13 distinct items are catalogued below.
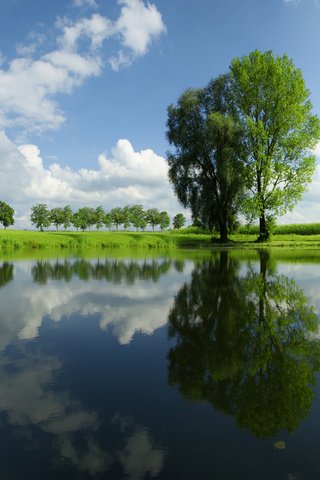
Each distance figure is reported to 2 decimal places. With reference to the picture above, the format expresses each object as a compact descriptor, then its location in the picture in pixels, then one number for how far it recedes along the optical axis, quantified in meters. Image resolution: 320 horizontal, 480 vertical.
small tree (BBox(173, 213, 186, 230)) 144.38
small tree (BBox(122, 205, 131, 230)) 107.75
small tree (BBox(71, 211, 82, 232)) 100.88
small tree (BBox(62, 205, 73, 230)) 100.75
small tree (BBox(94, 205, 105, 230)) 104.50
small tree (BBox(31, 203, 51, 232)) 96.98
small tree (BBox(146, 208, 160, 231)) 115.69
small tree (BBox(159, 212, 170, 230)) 117.50
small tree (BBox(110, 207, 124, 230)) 107.56
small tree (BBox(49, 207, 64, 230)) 100.19
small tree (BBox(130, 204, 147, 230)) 105.67
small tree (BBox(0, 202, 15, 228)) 115.95
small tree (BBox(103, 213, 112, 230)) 105.12
